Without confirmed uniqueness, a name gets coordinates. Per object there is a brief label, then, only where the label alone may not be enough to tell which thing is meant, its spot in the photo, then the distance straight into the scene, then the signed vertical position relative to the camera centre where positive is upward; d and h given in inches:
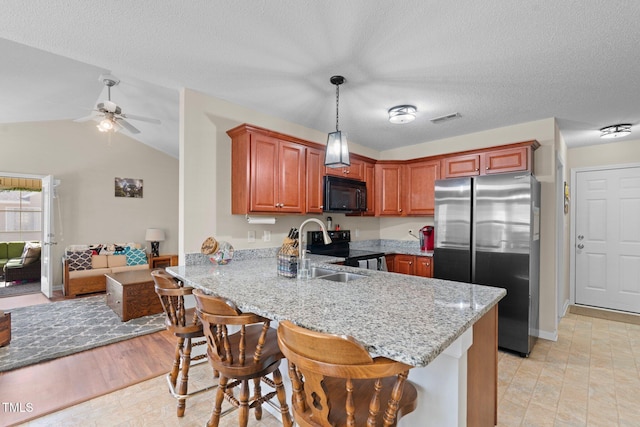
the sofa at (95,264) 190.1 -36.8
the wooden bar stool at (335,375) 35.9 -21.6
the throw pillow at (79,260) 193.3 -32.3
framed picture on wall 232.7 +20.0
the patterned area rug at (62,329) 111.1 -54.0
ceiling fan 135.4 +47.4
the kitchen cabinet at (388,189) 171.0 +14.5
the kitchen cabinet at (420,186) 158.4 +15.9
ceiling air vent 126.8 +43.0
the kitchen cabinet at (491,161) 126.5 +25.2
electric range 135.4 -18.8
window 265.5 -4.4
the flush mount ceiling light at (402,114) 118.0 +40.8
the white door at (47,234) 187.2 -15.1
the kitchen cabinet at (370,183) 165.3 +17.4
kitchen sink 87.8 -19.3
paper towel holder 121.9 -3.0
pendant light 99.0 +21.5
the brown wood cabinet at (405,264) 151.1 -26.5
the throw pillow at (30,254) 226.2 -33.5
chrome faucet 80.5 -10.6
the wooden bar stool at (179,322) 74.6 -29.2
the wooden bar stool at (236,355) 54.9 -29.0
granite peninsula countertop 40.1 -17.6
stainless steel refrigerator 109.8 -11.2
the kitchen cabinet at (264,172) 111.0 +16.4
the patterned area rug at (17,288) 197.6 -55.5
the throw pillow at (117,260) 210.1 -35.3
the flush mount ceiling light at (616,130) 134.0 +39.7
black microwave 139.2 +9.5
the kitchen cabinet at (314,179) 132.2 +15.8
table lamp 237.5 -21.0
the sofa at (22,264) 220.5 -40.4
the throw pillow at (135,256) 220.7 -34.0
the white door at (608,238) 157.6 -13.1
